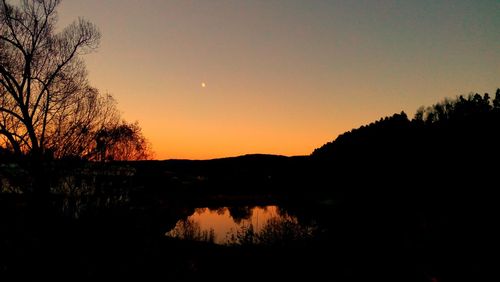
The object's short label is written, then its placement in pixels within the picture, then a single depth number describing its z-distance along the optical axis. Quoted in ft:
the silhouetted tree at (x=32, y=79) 51.11
